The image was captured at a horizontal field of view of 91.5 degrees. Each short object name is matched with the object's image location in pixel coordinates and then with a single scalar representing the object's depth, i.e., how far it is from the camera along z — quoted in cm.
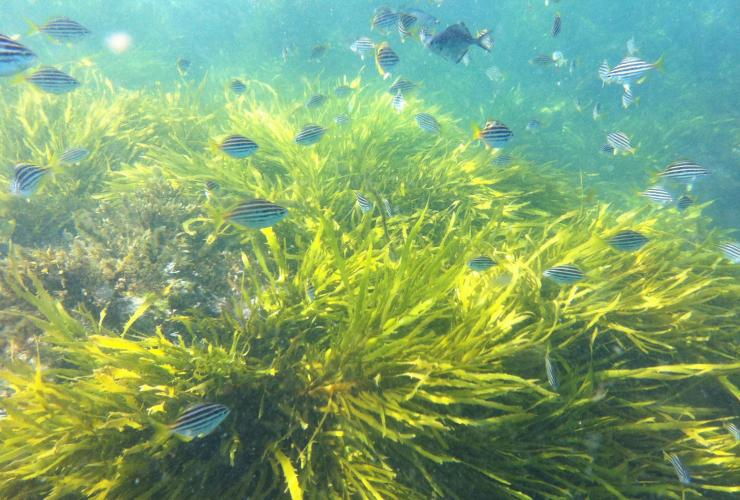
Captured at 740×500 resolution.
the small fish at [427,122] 566
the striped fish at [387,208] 417
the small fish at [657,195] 518
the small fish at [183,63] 817
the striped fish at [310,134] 475
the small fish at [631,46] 1003
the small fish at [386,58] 595
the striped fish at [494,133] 456
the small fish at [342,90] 779
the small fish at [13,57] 347
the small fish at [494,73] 980
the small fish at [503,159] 575
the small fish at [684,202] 560
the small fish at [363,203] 402
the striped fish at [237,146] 402
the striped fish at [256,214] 292
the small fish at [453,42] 521
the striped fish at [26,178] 387
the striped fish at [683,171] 521
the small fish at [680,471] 227
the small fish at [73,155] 476
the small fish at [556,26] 772
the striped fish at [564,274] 290
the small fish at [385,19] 707
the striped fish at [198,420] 196
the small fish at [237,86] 683
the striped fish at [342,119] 616
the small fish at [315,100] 664
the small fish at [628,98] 756
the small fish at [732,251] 414
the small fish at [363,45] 744
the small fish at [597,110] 832
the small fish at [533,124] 791
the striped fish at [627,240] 331
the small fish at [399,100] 650
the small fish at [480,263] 314
